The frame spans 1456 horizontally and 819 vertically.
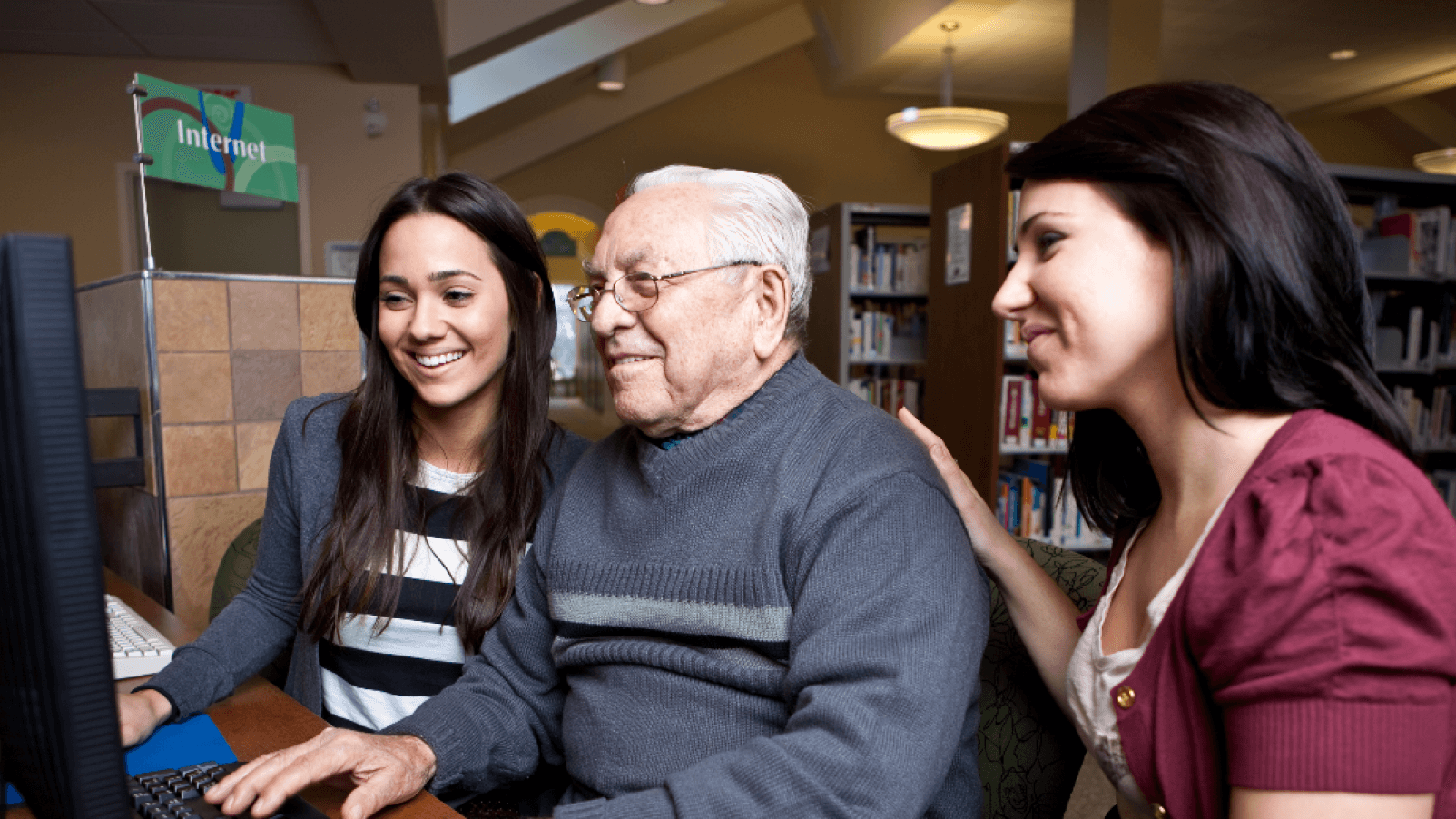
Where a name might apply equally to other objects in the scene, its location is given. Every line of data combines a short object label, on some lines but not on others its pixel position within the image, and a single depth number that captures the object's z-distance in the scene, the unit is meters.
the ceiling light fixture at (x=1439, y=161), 6.60
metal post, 1.77
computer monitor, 0.41
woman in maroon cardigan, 0.61
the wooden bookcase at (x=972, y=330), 3.47
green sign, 1.81
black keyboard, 0.83
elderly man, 0.84
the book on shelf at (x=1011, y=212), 3.37
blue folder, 1.01
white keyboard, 1.24
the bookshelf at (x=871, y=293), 4.43
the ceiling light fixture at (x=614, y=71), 7.39
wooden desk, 0.93
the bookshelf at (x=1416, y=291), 3.70
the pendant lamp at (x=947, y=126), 6.20
